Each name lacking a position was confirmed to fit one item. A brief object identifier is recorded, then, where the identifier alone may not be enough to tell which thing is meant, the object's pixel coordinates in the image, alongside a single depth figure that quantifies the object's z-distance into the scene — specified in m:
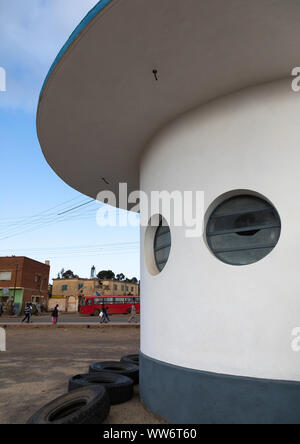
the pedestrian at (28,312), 26.98
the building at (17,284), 44.22
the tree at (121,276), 151.62
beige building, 69.12
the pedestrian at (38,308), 44.69
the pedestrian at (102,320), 26.74
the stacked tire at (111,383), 5.82
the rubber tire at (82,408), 4.23
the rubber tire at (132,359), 8.28
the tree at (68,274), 135.07
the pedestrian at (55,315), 24.61
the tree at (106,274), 124.75
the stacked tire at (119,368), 7.14
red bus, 40.34
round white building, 3.96
